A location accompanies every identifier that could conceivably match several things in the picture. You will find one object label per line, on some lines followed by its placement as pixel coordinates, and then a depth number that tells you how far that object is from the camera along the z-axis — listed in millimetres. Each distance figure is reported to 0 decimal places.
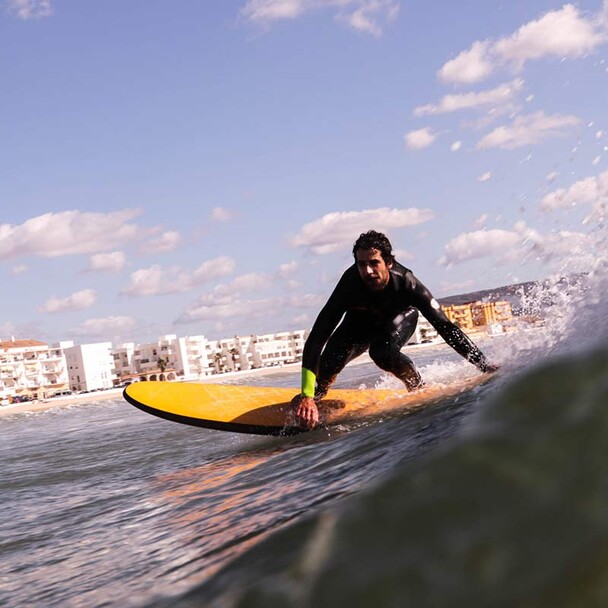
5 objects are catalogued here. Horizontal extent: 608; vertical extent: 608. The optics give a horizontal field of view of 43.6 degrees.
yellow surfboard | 6215
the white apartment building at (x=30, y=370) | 93500
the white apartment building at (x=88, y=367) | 104688
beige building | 98000
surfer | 5844
